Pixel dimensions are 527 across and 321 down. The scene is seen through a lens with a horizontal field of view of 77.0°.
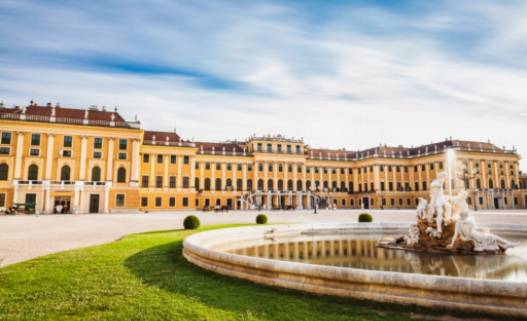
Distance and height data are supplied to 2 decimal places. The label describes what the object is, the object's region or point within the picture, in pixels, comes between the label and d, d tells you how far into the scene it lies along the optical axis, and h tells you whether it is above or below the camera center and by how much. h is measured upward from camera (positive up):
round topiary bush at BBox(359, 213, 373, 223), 18.25 -1.38
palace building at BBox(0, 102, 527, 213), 39.62 +3.79
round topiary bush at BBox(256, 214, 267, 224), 19.17 -1.50
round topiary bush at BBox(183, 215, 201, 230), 17.03 -1.52
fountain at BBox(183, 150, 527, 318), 4.43 -1.51
